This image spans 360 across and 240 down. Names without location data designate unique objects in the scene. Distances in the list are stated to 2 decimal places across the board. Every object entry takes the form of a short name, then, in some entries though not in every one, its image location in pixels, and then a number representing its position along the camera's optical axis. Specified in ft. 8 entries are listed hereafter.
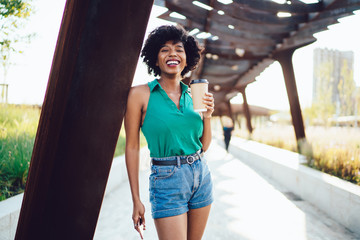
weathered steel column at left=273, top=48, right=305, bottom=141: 26.96
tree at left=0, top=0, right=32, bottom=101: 16.21
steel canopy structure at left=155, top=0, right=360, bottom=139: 18.75
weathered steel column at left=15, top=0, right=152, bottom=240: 4.85
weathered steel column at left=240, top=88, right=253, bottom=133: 54.44
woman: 5.38
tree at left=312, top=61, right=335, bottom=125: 128.16
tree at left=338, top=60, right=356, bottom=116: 119.03
